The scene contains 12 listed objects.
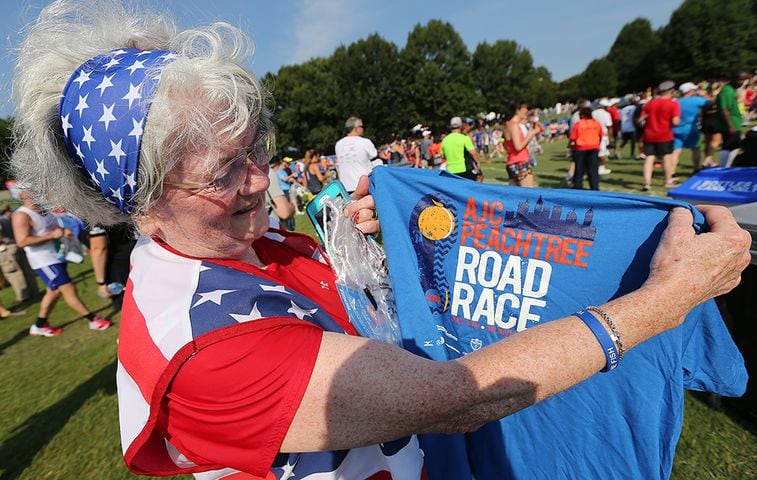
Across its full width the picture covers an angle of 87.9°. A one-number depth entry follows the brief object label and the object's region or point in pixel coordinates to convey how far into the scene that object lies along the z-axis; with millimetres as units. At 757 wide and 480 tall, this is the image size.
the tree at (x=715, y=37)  40156
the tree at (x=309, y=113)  48062
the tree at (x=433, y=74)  46094
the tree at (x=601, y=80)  57250
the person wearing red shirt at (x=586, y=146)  7305
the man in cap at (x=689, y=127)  8234
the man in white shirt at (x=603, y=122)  10570
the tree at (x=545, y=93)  71600
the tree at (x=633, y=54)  53312
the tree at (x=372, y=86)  46281
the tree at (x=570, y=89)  67812
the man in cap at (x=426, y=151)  15633
